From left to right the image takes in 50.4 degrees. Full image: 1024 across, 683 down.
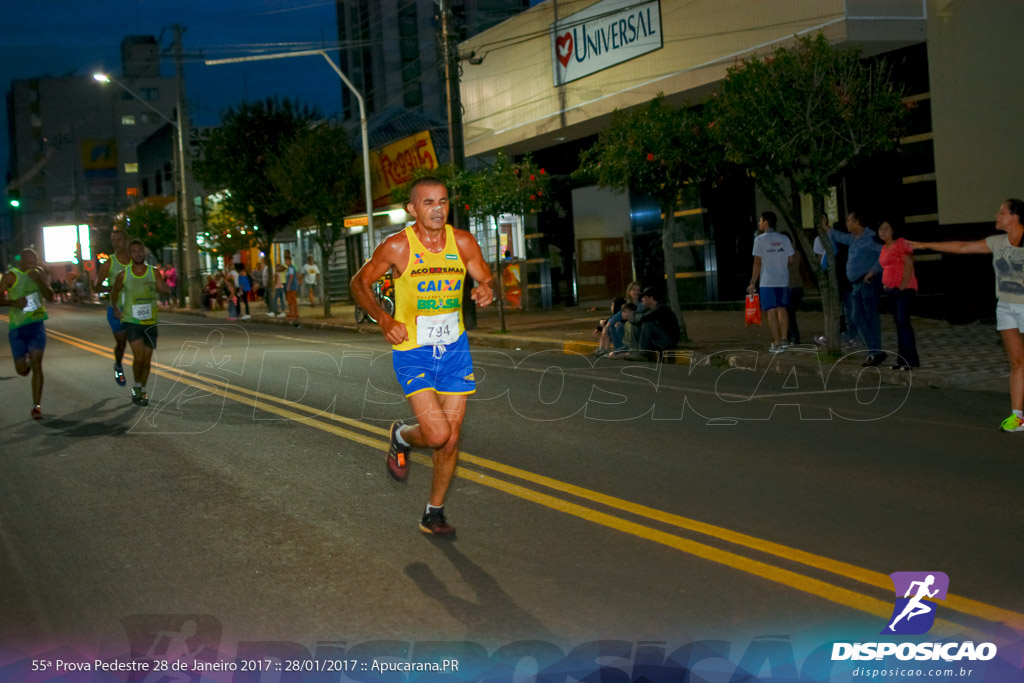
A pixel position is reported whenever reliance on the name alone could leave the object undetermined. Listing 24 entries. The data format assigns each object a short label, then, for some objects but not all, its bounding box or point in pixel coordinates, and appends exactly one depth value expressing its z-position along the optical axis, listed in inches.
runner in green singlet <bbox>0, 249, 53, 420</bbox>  475.5
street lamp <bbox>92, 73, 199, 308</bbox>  1713.8
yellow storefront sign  1368.1
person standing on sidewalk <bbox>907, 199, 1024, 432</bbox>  336.5
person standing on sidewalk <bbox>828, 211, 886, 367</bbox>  514.3
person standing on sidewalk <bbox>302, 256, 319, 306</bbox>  1460.4
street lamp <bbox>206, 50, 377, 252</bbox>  1132.5
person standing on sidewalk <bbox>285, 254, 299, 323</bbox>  1278.3
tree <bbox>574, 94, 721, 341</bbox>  646.5
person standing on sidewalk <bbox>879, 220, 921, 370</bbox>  488.1
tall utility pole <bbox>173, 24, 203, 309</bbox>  1701.5
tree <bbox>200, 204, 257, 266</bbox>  1711.4
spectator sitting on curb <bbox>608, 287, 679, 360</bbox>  611.2
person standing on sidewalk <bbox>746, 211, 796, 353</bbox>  589.9
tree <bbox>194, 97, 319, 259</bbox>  1644.9
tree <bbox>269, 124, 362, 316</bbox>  1309.1
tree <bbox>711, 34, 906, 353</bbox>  531.2
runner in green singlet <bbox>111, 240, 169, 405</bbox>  509.4
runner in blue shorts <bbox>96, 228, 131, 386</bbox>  526.0
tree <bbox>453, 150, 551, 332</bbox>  859.4
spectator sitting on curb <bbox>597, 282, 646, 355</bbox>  637.3
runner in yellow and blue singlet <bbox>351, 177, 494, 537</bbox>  237.3
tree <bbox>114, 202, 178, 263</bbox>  2593.5
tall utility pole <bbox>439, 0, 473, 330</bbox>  913.5
